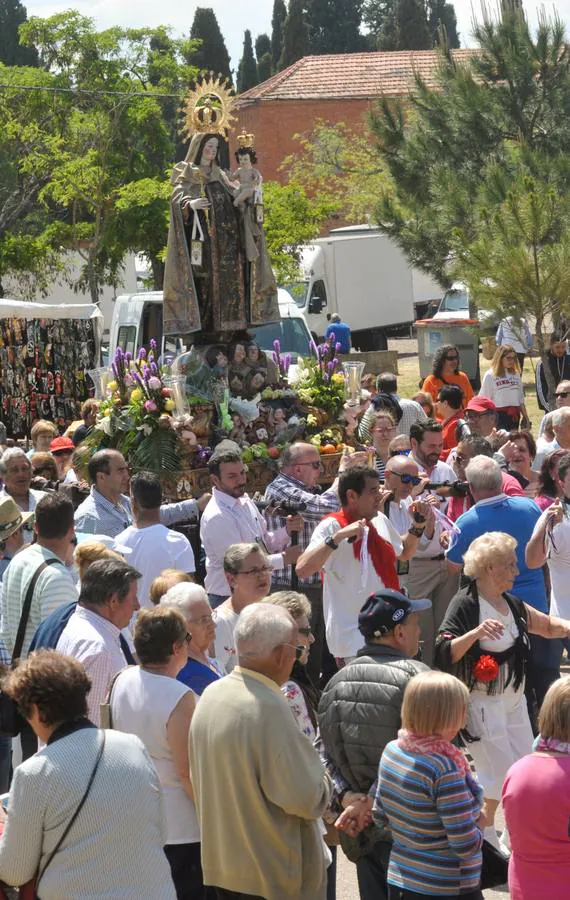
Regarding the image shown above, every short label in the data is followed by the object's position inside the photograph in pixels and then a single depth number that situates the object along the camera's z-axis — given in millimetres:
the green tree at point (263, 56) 75688
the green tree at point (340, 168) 41906
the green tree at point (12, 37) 65500
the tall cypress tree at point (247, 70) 76950
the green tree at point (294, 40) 70688
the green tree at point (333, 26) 78625
